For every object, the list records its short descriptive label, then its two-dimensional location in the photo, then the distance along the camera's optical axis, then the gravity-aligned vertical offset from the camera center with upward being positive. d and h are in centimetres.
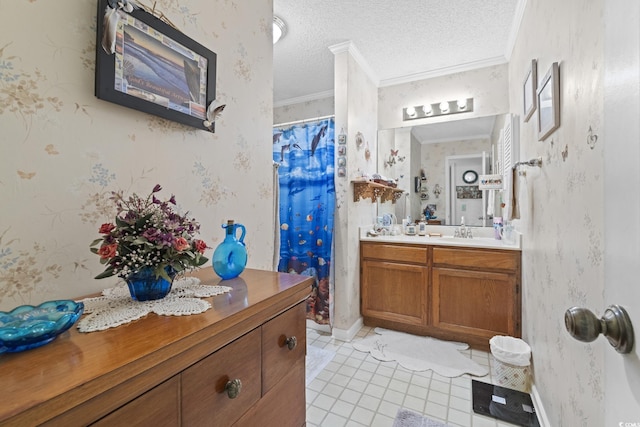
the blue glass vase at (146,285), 68 -17
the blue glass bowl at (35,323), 47 -20
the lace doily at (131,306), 58 -21
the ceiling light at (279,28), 211 +147
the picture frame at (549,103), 125 +56
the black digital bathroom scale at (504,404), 155 -109
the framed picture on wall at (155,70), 79 +47
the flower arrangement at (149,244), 65 -7
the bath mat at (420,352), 204 -107
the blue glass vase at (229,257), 93 -14
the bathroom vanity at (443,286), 220 -58
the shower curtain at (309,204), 257 +13
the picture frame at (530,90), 163 +80
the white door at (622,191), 41 +5
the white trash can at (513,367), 177 -95
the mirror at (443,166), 282 +57
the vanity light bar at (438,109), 281 +114
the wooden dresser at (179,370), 39 -26
